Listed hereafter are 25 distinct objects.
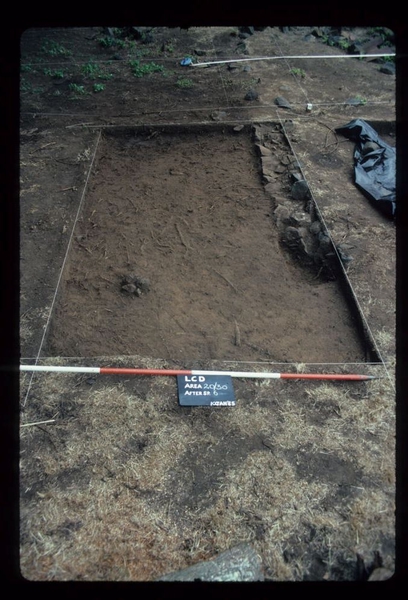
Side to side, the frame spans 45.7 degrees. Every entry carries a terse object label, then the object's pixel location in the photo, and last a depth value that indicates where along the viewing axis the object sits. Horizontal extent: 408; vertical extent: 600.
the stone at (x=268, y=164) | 6.29
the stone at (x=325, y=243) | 5.01
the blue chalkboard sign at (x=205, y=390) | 3.43
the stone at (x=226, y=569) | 2.40
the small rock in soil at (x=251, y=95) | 7.51
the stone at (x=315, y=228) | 5.25
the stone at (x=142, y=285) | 4.74
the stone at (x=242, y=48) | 9.12
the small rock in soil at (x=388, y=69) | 8.55
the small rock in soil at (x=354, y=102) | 7.48
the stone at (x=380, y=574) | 2.38
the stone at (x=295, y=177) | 5.95
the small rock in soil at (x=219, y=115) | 7.12
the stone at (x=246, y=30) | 9.88
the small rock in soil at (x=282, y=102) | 7.36
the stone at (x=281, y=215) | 5.55
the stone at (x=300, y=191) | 5.76
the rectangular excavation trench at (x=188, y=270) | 4.22
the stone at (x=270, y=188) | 6.00
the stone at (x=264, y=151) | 6.50
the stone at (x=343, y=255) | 4.79
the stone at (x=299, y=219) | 5.42
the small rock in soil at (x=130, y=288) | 4.69
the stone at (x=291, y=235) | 5.27
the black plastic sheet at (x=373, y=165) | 5.56
